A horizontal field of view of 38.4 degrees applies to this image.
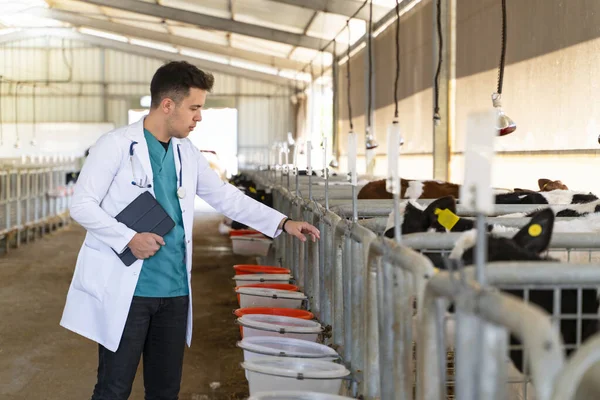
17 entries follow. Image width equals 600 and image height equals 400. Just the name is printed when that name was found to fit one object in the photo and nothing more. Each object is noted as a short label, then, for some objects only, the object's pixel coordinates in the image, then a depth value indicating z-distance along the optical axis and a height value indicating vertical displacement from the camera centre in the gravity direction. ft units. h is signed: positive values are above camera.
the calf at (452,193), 15.29 -0.27
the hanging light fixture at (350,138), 11.76 +0.55
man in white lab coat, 10.43 -0.90
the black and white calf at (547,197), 14.84 -0.31
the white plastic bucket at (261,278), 16.67 -2.01
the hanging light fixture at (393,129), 8.28 +0.48
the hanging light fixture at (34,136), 88.43 +4.12
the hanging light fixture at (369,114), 27.10 +3.44
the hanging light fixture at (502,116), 17.31 +1.31
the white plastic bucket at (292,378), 9.70 -2.30
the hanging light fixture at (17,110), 87.35 +6.66
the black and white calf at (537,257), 7.77 -0.74
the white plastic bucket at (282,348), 10.78 -2.26
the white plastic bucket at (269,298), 14.84 -2.09
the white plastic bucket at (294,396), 8.87 -2.29
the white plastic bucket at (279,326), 12.10 -2.18
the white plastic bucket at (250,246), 26.96 -2.16
